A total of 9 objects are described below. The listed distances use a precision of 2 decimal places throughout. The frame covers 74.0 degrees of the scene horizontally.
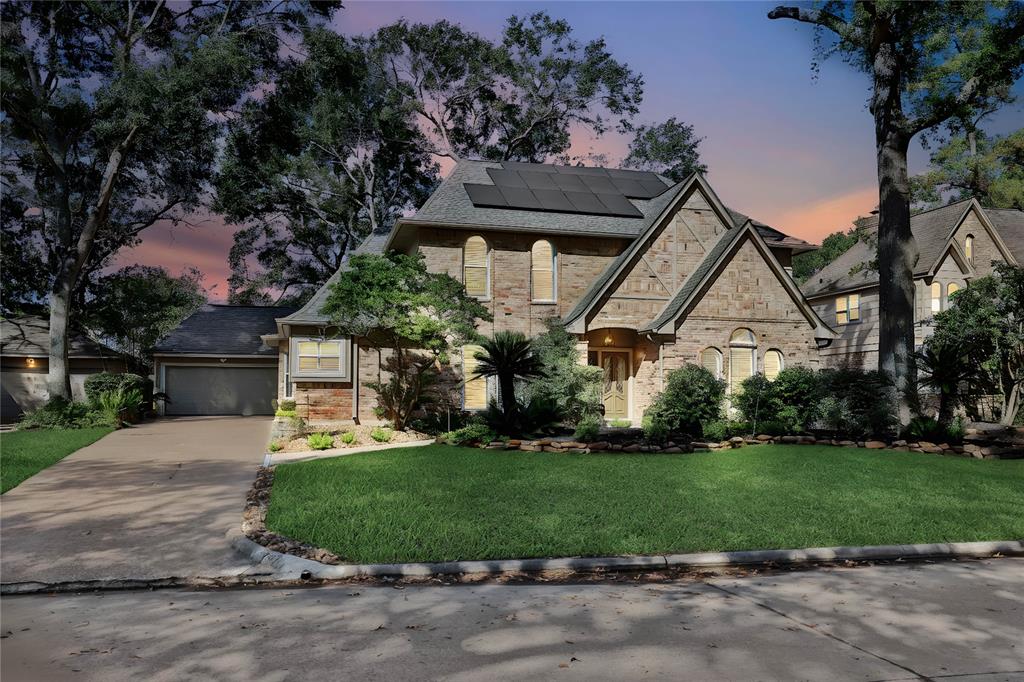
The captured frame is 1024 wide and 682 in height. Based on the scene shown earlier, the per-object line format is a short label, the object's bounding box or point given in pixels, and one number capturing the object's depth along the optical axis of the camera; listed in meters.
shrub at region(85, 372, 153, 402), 23.17
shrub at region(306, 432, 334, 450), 15.19
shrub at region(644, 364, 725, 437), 16.59
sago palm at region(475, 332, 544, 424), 16.20
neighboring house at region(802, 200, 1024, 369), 26.77
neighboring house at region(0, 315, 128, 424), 26.12
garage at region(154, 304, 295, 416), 29.22
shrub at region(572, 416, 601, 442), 15.05
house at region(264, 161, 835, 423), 19.56
